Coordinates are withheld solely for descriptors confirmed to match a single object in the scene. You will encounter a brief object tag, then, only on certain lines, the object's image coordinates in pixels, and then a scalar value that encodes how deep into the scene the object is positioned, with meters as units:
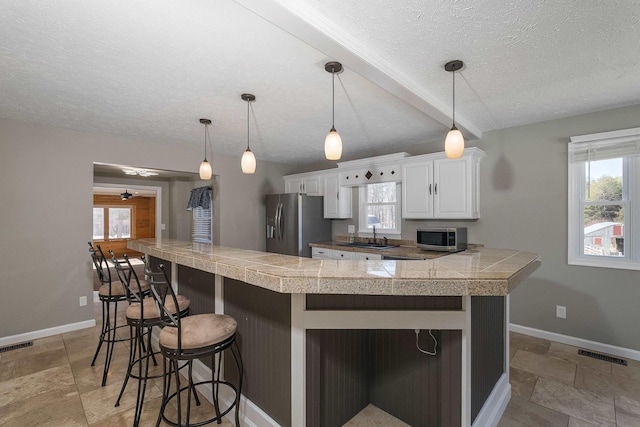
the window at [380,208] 4.49
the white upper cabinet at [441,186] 3.50
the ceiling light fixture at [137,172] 4.71
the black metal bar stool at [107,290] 2.63
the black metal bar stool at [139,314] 1.89
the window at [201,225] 5.21
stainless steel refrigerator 4.76
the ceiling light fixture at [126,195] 7.45
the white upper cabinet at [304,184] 5.15
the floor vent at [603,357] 2.77
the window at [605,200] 2.81
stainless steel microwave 3.48
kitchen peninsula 1.34
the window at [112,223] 9.41
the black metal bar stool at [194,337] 1.56
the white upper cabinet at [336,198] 4.85
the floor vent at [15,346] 3.06
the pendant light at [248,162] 2.78
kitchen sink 4.25
